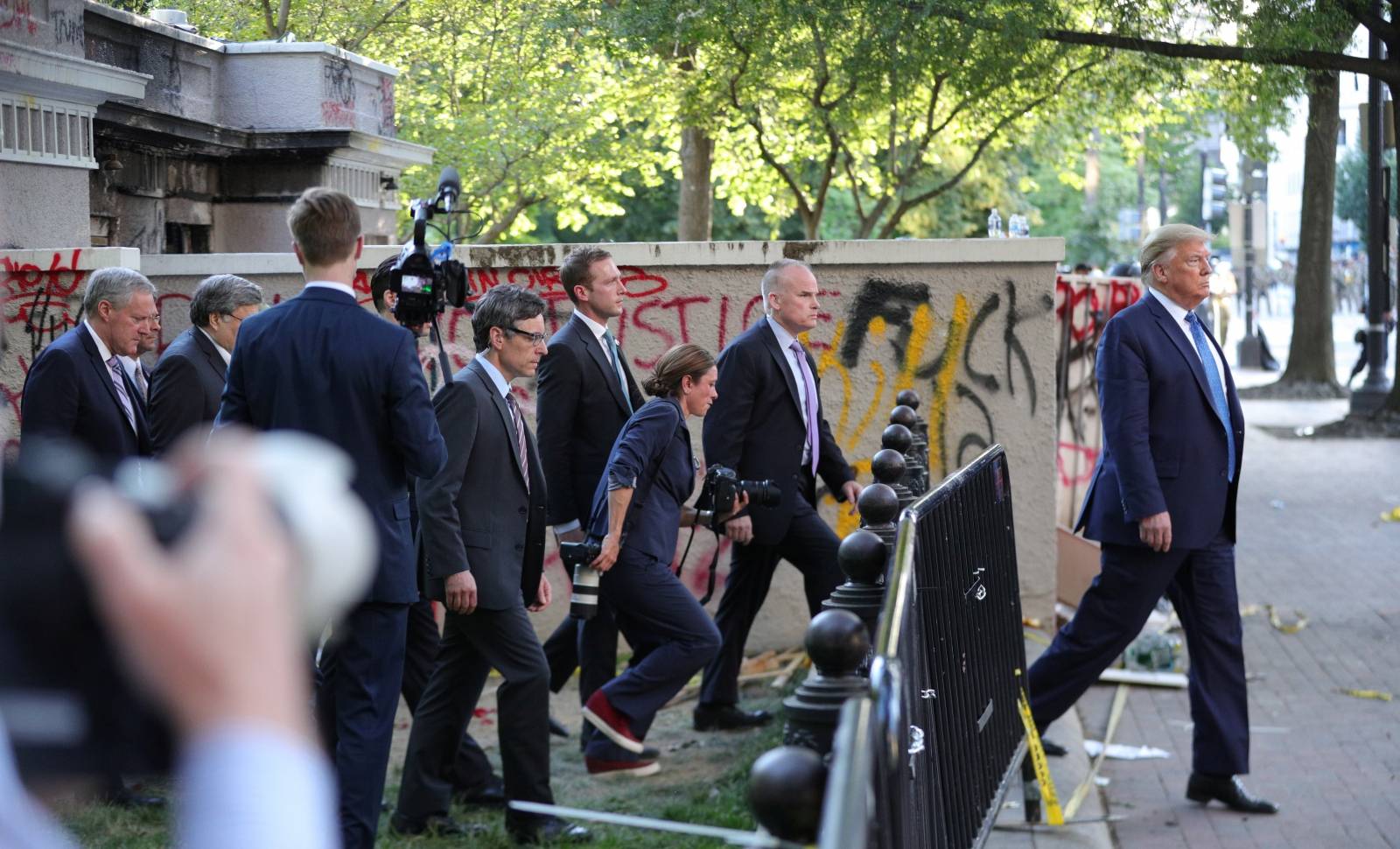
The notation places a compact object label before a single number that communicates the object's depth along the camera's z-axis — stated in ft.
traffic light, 118.32
